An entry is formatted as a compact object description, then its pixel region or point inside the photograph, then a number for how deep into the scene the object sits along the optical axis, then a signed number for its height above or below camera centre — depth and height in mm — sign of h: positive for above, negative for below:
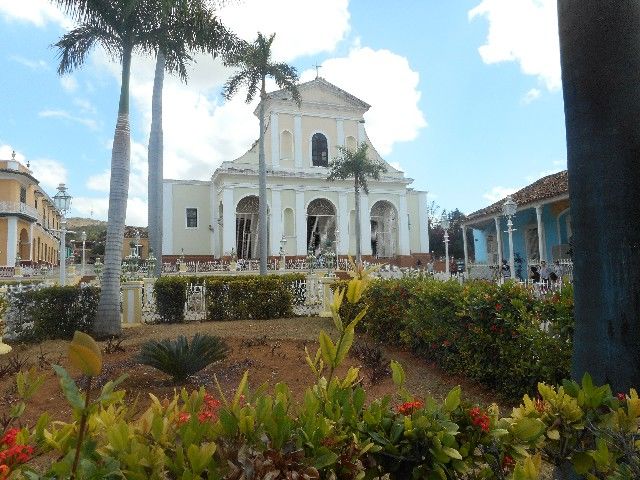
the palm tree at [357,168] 26391 +5836
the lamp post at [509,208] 13531 +1683
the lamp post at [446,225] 17547 +1593
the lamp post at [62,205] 12258 +1932
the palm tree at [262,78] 20188 +8774
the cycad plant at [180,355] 5125 -948
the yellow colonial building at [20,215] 30641 +4332
